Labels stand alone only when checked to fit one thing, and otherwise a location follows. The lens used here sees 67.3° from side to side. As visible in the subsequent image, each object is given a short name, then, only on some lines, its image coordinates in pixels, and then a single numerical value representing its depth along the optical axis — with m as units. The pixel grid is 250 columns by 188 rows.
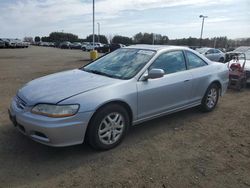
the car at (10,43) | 28.91
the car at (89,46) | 29.53
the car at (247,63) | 6.21
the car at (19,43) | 30.17
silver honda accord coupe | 2.44
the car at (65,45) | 37.89
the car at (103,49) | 26.64
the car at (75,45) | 37.01
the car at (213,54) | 13.48
